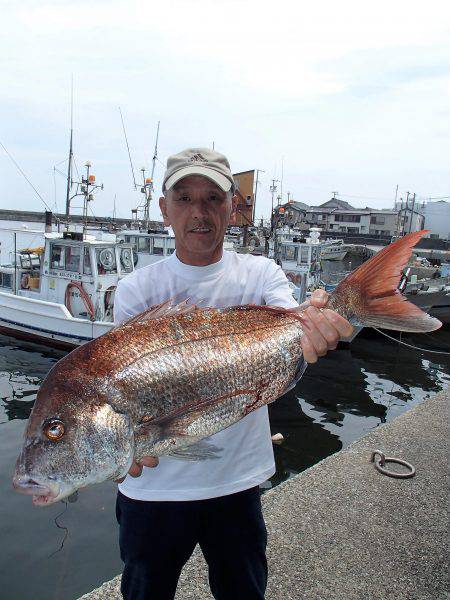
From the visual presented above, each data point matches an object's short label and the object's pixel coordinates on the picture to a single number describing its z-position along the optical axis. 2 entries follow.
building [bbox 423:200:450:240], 63.53
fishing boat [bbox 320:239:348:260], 24.15
